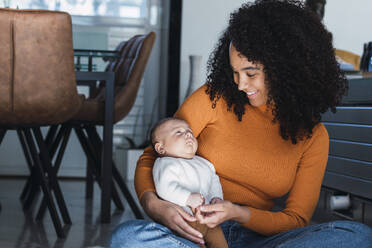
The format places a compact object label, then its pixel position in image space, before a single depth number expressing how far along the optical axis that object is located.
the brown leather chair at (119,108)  2.66
